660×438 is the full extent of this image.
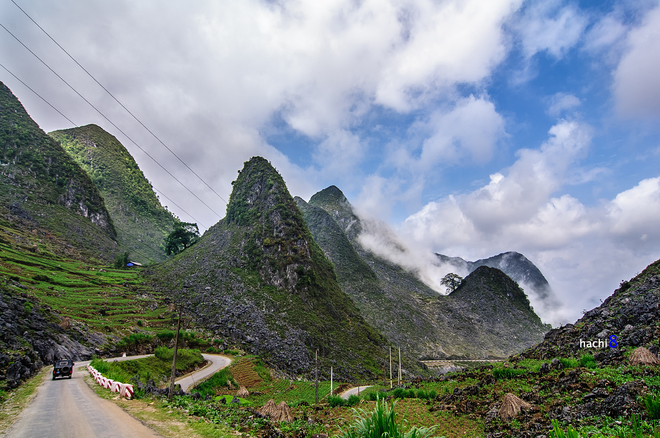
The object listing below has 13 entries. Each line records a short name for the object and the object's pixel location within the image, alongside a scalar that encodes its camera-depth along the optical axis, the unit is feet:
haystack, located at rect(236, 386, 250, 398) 109.26
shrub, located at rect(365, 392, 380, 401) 93.71
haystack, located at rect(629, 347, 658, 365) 51.36
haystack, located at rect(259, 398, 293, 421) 60.90
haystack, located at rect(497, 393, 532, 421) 51.19
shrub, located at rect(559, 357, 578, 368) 64.60
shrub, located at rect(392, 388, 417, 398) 86.89
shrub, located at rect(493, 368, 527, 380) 73.60
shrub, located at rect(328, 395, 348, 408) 83.56
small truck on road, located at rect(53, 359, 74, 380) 77.56
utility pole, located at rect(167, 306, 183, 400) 64.16
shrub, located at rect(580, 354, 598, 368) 62.28
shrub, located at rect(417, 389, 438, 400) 82.33
